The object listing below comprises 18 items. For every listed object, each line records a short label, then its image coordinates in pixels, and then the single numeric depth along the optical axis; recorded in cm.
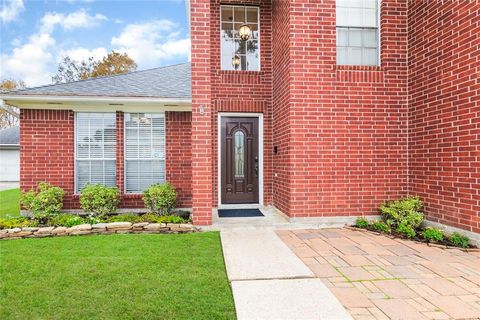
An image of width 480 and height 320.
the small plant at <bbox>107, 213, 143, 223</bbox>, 603
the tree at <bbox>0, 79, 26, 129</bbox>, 2862
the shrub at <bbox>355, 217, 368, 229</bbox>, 584
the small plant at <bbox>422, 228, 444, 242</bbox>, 490
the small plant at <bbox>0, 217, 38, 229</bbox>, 575
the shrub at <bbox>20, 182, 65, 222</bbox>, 633
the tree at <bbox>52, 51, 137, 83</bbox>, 2777
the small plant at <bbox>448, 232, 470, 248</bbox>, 463
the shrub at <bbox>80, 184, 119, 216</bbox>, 661
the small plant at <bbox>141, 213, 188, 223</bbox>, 594
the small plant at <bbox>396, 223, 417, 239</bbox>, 516
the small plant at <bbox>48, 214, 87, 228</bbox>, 583
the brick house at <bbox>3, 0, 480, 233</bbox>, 520
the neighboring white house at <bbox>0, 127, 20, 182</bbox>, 1978
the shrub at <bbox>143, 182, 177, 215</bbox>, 662
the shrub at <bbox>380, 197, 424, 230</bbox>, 551
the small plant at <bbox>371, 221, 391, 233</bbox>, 550
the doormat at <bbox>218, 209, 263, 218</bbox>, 679
